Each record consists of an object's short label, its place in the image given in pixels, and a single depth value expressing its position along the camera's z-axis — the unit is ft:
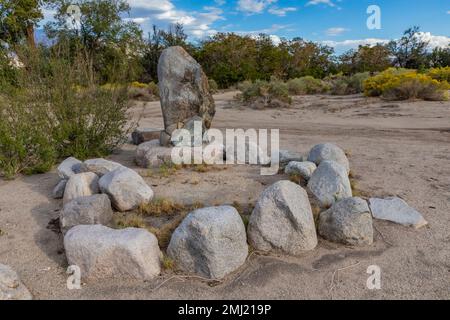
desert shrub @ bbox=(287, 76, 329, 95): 62.34
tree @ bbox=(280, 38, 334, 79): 94.08
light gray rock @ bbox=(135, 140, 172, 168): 18.81
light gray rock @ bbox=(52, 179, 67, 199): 14.78
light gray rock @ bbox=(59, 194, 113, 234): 11.52
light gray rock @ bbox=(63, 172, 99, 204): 13.50
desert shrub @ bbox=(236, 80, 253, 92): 51.87
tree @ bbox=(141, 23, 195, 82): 87.81
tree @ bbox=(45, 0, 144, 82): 85.51
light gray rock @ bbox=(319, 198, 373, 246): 11.19
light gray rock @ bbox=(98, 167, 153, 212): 13.12
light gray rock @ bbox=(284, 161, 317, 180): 15.83
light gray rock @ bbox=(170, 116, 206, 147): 19.80
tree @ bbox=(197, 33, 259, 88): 84.63
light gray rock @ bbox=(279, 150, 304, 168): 18.47
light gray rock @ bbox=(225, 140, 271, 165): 19.24
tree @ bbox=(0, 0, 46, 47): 67.12
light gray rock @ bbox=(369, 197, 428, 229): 12.46
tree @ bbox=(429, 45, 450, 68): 94.89
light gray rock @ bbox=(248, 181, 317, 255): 10.73
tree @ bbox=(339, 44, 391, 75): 91.91
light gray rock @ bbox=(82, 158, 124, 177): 15.27
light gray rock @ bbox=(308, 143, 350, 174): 16.97
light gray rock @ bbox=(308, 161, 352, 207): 13.34
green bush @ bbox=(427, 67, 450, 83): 56.90
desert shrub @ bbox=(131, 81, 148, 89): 69.31
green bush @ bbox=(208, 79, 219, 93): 74.79
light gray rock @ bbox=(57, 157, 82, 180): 15.51
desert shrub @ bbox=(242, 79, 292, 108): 46.62
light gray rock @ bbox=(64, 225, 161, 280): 9.66
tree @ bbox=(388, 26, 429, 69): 98.58
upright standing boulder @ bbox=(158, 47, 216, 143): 19.88
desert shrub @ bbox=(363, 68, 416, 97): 47.75
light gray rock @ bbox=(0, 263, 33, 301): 8.67
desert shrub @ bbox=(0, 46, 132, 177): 17.51
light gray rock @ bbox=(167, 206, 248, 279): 9.77
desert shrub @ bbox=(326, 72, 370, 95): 57.67
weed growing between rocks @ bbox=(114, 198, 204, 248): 11.40
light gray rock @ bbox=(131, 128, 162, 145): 25.17
